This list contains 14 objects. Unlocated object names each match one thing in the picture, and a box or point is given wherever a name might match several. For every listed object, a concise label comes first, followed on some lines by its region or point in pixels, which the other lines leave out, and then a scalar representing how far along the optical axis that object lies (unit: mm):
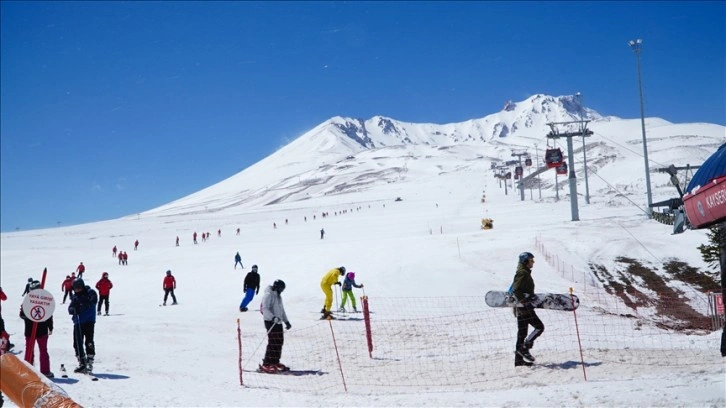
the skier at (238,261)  32031
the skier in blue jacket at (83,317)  9641
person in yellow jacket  15258
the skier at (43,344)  9055
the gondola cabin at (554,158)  46969
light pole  38762
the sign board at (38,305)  8578
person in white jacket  10336
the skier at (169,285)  20219
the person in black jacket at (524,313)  8781
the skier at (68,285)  20959
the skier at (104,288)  18000
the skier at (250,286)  17375
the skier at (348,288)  16531
